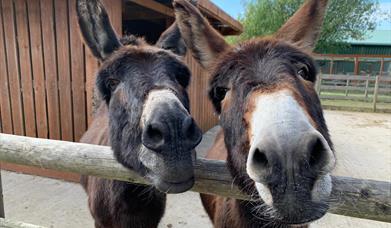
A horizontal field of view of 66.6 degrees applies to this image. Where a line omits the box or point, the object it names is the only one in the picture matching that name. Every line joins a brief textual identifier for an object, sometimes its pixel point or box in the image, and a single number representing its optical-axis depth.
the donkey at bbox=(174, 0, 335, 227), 1.01
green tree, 23.97
